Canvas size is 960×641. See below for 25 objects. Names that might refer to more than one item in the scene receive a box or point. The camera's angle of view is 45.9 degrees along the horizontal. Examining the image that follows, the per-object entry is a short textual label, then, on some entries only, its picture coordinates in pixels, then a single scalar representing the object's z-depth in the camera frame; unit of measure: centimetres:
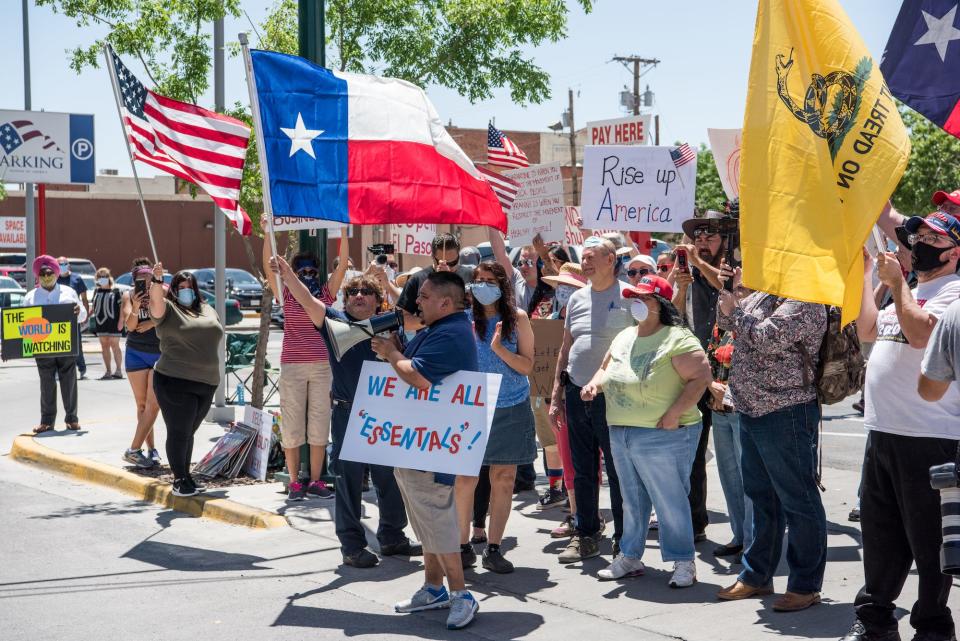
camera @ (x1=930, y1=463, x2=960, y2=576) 456
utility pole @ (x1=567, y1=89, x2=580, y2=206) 4082
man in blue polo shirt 604
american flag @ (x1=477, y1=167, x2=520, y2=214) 1148
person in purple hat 1270
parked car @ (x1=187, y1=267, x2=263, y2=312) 4012
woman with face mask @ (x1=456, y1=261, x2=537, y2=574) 708
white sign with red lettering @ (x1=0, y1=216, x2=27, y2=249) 5028
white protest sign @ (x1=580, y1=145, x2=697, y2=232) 1013
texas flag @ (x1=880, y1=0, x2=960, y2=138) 577
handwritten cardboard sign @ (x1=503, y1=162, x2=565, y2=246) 1111
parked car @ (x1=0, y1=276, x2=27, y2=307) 2768
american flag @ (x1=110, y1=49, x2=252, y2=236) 830
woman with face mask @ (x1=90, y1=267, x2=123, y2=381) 1752
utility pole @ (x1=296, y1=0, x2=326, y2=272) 896
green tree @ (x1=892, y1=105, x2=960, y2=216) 3341
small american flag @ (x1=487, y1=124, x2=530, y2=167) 1238
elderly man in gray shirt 718
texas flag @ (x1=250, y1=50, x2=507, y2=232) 719
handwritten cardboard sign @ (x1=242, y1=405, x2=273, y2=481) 961
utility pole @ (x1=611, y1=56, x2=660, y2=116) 5269
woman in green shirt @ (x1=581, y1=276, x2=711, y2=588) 641
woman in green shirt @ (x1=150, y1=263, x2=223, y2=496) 911
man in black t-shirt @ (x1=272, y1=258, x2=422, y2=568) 713
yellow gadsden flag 511
